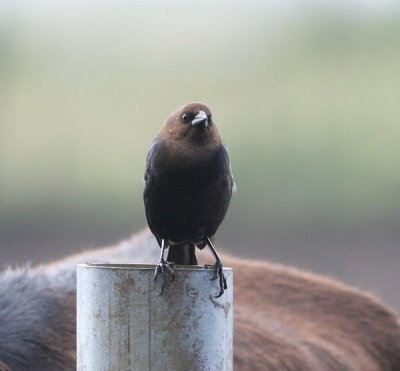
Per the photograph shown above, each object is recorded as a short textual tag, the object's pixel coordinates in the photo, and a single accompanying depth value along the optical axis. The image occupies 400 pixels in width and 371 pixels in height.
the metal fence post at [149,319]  10.62
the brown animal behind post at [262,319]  14.04
